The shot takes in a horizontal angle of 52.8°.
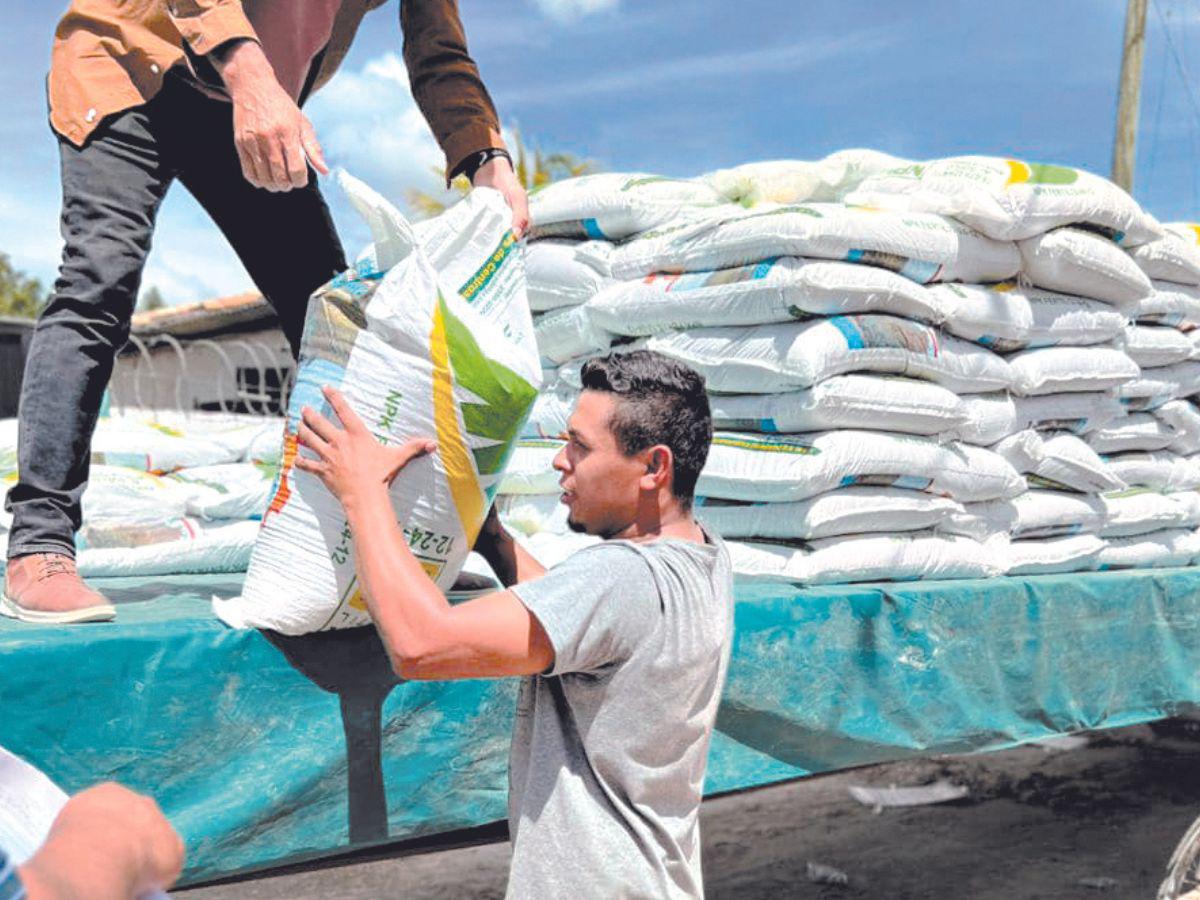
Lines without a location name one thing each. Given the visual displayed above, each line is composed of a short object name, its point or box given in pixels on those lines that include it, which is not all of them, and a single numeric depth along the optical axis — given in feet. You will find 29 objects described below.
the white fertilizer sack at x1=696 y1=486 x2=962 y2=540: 8.00
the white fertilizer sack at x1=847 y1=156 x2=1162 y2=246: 9.04
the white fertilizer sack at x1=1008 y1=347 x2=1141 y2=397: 9.44
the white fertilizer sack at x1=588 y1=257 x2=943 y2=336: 8.20
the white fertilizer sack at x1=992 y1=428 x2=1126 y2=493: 9.48
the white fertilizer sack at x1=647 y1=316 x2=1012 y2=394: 8.10
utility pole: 30.94
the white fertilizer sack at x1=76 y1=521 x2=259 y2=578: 6.63
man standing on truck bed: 5.10
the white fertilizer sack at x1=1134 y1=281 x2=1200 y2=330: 10.89
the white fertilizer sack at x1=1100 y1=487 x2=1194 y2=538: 9.92
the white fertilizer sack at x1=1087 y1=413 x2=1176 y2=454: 10.40
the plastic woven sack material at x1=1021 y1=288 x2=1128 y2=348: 9.66
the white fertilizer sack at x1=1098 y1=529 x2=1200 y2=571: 9.82
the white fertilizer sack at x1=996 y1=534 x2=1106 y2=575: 8.91
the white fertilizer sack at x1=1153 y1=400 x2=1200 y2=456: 11.12
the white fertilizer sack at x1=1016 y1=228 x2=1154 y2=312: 9.37
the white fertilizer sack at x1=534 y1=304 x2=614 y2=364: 9.47
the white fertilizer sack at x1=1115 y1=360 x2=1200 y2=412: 10.62
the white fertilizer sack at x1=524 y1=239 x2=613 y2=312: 9.60
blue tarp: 4.73
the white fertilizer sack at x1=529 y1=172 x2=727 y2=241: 9.63
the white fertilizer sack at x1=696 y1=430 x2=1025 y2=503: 8.00
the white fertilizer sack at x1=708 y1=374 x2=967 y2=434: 8.18
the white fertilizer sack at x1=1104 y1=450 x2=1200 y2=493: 10.54
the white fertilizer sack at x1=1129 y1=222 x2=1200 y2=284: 10.59
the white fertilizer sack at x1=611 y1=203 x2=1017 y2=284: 8.25
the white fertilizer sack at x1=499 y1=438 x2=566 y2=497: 9.18
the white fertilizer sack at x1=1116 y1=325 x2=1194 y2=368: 10.61
